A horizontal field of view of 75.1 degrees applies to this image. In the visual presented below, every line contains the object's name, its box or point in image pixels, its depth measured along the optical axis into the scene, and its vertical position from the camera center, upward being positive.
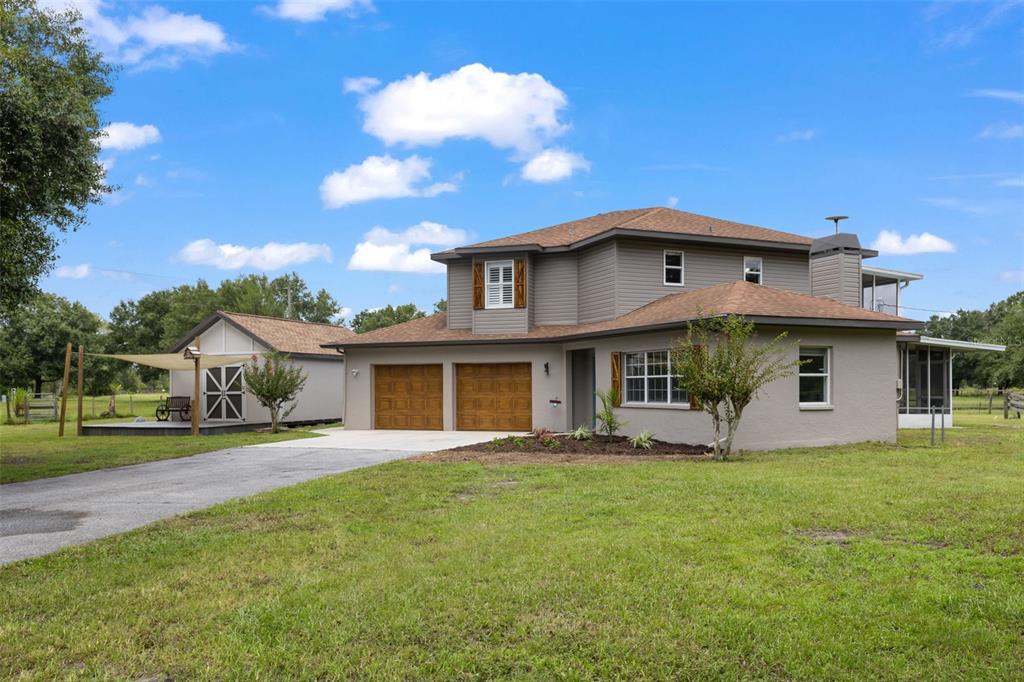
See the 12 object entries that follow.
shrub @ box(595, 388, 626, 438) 15.95 -1.11
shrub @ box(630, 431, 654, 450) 14.16 -1.52
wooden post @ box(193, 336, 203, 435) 19.64 -1.16
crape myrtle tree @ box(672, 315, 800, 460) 12.09 +0.01
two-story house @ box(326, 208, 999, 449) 14.66 +0.88
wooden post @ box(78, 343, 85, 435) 19.44 +0.04
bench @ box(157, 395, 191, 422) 23.90 -1.31
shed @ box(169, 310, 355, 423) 24.05 +0.03
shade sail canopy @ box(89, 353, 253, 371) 21.77 +0.32
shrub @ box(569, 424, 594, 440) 15.64 -1.50
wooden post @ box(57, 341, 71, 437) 20.05 -0.68
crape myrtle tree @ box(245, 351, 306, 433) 20.53 -0.38
